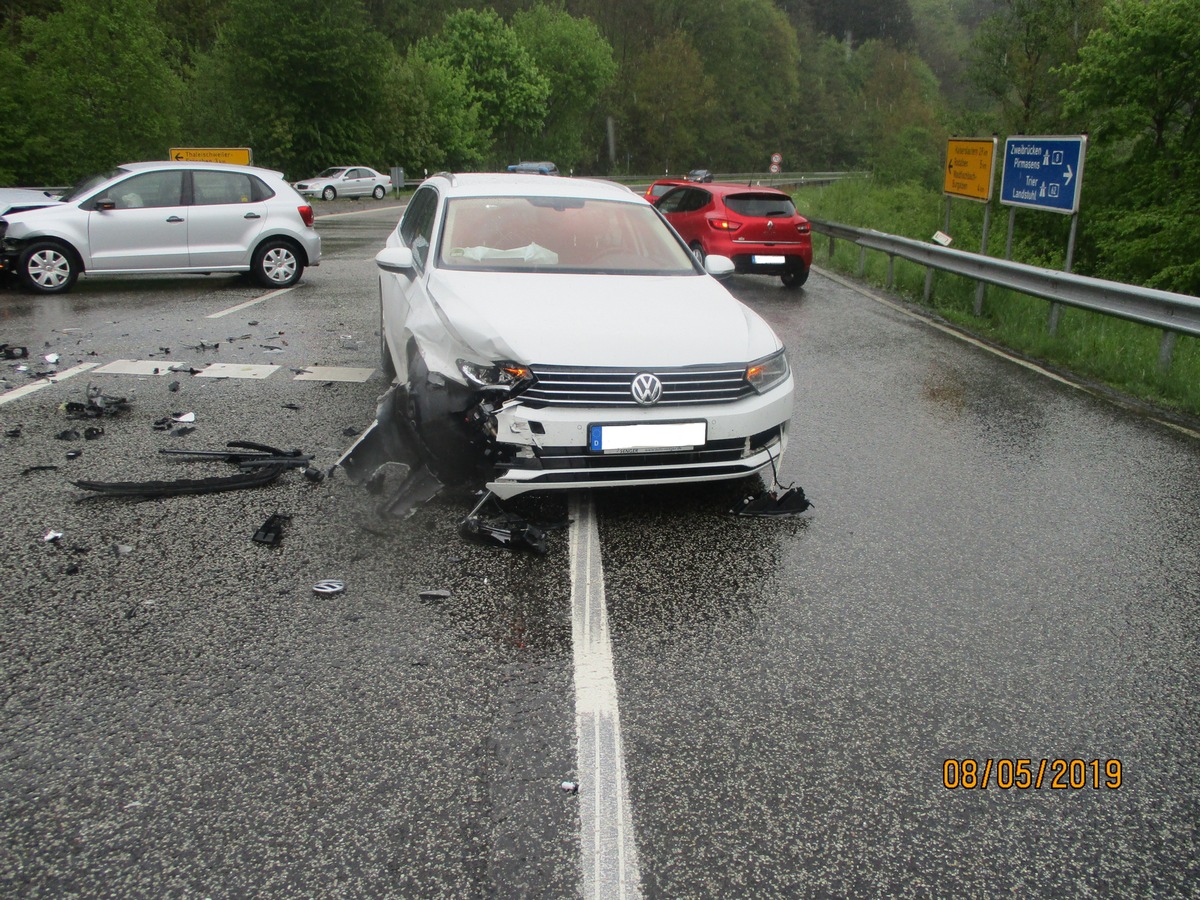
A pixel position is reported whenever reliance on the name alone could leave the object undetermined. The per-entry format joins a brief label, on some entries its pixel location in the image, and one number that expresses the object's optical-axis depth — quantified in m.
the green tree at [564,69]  86.19
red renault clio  15.92
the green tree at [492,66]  77.38
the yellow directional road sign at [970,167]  15.41
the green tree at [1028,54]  40.91
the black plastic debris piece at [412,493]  5.24
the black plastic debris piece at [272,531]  4.80
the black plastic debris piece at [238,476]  5.48
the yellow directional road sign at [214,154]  27.09
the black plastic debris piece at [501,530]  4.80
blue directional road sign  12.84
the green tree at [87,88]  27.02
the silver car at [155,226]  12.83
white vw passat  4.76
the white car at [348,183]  47.84
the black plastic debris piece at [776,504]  5.38
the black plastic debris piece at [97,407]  7.16
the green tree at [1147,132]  23.30
